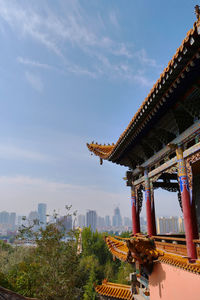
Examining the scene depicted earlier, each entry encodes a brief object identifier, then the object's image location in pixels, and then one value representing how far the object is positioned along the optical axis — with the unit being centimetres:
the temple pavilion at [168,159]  473
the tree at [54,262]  1368
